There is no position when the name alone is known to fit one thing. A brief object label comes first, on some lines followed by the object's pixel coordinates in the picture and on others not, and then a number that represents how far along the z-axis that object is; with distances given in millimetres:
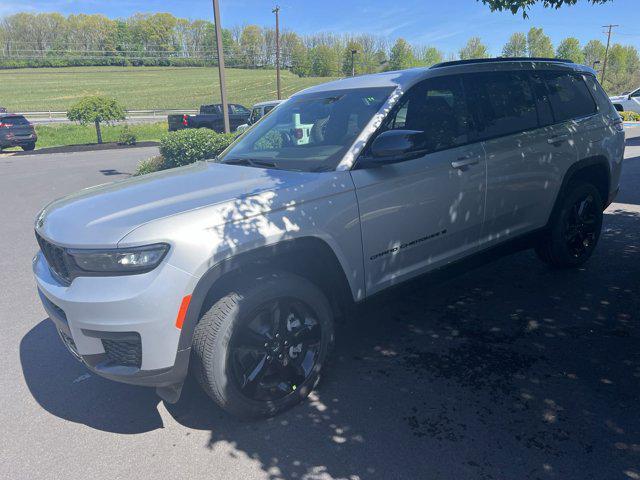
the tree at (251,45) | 106500
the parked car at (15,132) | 22141
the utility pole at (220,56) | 12039
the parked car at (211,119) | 26469
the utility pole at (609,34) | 68138
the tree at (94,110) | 23406
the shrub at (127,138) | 24250
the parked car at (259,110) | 15923
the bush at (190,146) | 11234
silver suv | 2502
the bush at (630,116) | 23109
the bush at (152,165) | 11961
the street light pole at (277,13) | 32744
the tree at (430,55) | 106125
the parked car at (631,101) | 25016
